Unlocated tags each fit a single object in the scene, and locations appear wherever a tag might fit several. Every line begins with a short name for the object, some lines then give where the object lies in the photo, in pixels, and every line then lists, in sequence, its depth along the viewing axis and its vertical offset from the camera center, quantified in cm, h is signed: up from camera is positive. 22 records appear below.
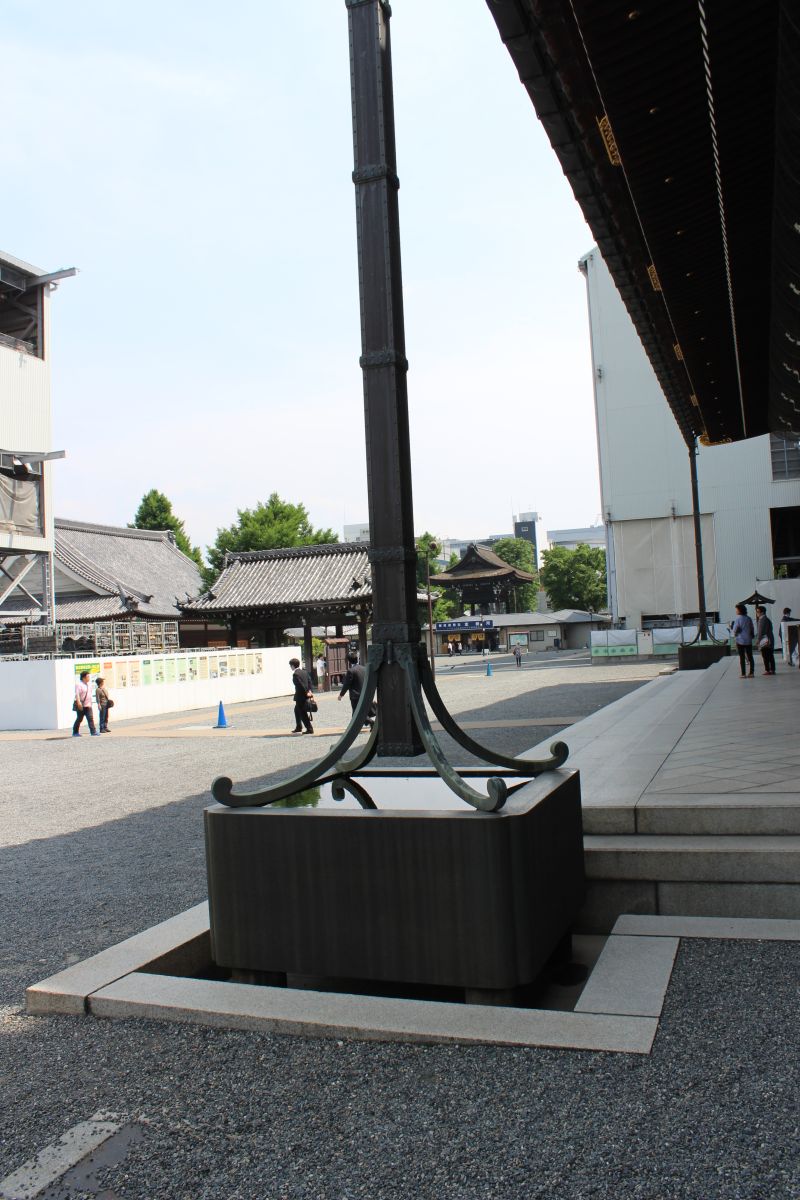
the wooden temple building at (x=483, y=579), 9075 +475
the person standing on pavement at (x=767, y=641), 1780 -64
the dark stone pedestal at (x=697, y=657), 2412 -123
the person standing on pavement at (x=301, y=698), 1666 -132
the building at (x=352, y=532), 19262 +2239
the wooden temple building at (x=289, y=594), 3438 +156
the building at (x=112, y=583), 3090 +280
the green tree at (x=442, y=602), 8519 +245
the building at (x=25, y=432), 3103 +790
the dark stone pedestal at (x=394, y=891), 324 -106
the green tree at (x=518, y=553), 11638 +957
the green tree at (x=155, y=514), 5916 +862
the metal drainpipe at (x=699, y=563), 2439 +154
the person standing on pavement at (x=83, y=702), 1889 -137
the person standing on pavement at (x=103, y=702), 1947 -144
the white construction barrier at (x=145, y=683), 2180 -135
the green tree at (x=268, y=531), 4894 +592
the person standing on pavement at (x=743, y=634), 1717 -45
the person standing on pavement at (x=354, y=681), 1592 -100
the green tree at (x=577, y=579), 8706 +409
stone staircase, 404 -113
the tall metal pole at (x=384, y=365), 392 +126
